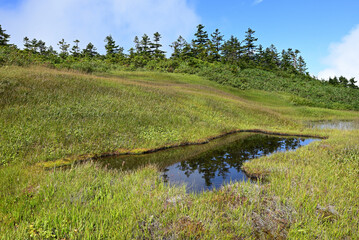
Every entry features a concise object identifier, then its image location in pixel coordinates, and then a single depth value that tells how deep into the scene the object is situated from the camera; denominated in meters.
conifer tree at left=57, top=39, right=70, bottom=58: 82.30
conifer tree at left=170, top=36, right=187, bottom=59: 85.69
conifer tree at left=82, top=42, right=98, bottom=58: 83.06
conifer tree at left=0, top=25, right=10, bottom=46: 68.25
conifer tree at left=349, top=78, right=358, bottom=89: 79.25
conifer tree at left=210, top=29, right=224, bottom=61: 91.37
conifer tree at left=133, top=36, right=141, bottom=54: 87.77
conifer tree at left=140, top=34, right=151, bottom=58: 84.32
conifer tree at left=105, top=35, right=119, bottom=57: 85.94
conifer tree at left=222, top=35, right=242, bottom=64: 89.50
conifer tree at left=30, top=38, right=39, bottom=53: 78.81
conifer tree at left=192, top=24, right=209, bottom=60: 79.06
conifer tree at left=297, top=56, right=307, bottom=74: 102.25
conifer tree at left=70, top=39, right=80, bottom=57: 81.47
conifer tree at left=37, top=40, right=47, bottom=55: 81.68
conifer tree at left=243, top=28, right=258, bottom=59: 91.81
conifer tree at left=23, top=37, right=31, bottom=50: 82.65
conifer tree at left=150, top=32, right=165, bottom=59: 85.48
